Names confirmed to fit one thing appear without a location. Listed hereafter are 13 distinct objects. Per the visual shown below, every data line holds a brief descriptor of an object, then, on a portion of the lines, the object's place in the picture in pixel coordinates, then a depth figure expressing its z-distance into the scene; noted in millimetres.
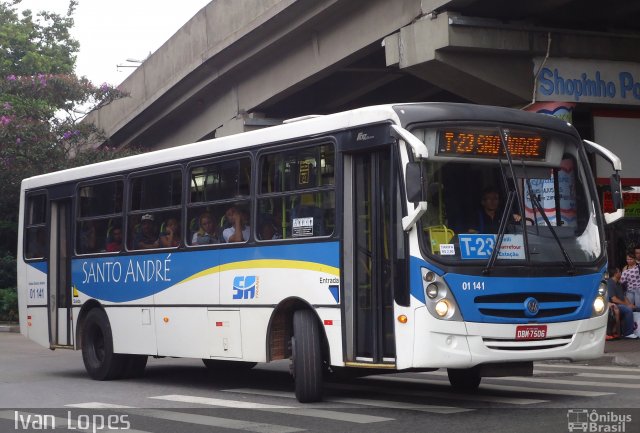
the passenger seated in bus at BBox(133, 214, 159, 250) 14711
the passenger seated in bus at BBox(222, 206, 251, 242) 12961
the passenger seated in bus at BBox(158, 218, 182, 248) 14180
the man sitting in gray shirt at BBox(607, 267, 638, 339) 19469
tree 33094
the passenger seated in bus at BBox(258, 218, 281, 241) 12530
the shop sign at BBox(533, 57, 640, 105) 21000
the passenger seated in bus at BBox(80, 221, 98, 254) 16047
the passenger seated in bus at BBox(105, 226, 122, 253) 15477
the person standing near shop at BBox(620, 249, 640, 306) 19938
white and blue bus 10648
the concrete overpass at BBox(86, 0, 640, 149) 20188
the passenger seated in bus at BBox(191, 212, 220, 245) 13547
